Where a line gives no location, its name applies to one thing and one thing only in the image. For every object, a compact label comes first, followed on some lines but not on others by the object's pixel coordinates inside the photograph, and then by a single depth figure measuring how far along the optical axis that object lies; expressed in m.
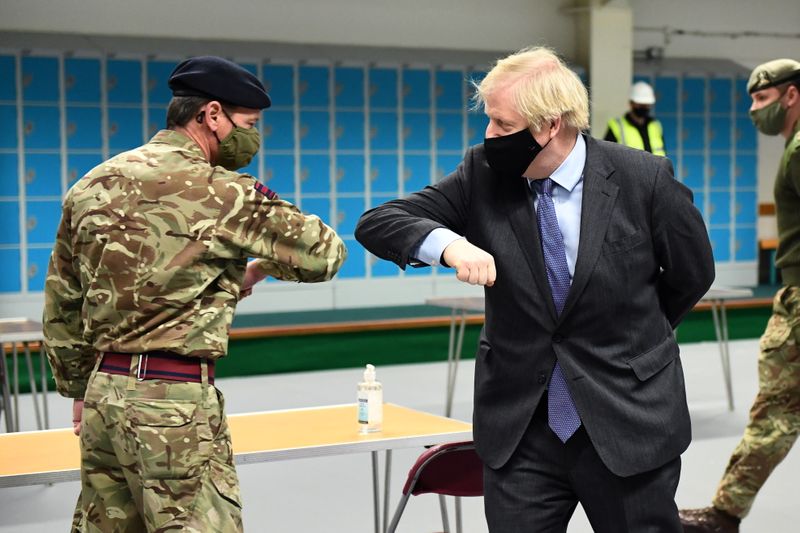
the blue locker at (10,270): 9.44
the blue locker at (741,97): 12.41
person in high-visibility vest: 9.74
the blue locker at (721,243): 12.30
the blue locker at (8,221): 9.44
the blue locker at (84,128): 9.62
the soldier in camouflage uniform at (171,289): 2.20
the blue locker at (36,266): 9.54
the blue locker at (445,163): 11.09
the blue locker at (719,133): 12.33
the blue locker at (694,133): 12.19
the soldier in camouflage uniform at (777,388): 3.70
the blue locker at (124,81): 9.74
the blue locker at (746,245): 12.41
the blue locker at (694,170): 12.22
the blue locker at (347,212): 10.63
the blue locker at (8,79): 9.37
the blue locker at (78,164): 9.64
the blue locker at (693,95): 12.16
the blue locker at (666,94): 12.01
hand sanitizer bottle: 3.15
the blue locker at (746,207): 12.45
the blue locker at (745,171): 12.48
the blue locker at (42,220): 9.52
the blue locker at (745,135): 12.48
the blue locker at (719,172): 12.34
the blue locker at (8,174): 9.43
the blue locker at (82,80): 9.59
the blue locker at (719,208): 12.31
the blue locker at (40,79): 9.46
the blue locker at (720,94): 12.29
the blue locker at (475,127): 11.20
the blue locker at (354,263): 10.55
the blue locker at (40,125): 9.49
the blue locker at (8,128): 9.41
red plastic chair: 2.77
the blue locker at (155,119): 9.94
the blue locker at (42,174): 9.52
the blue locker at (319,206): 10.45
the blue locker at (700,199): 12.24
